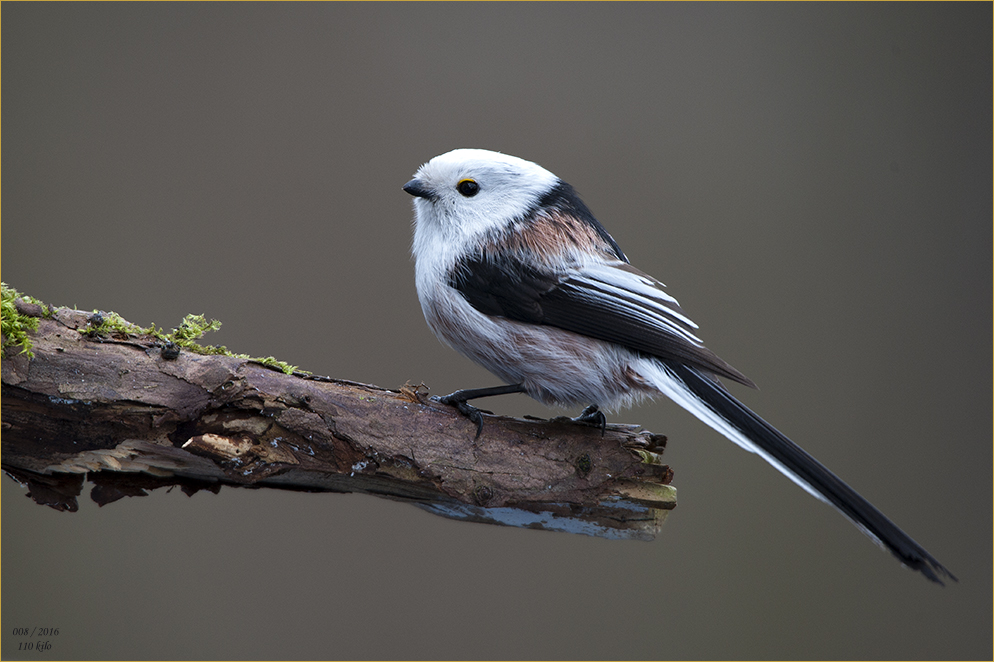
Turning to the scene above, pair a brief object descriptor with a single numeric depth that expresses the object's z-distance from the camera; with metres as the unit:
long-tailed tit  3.18
